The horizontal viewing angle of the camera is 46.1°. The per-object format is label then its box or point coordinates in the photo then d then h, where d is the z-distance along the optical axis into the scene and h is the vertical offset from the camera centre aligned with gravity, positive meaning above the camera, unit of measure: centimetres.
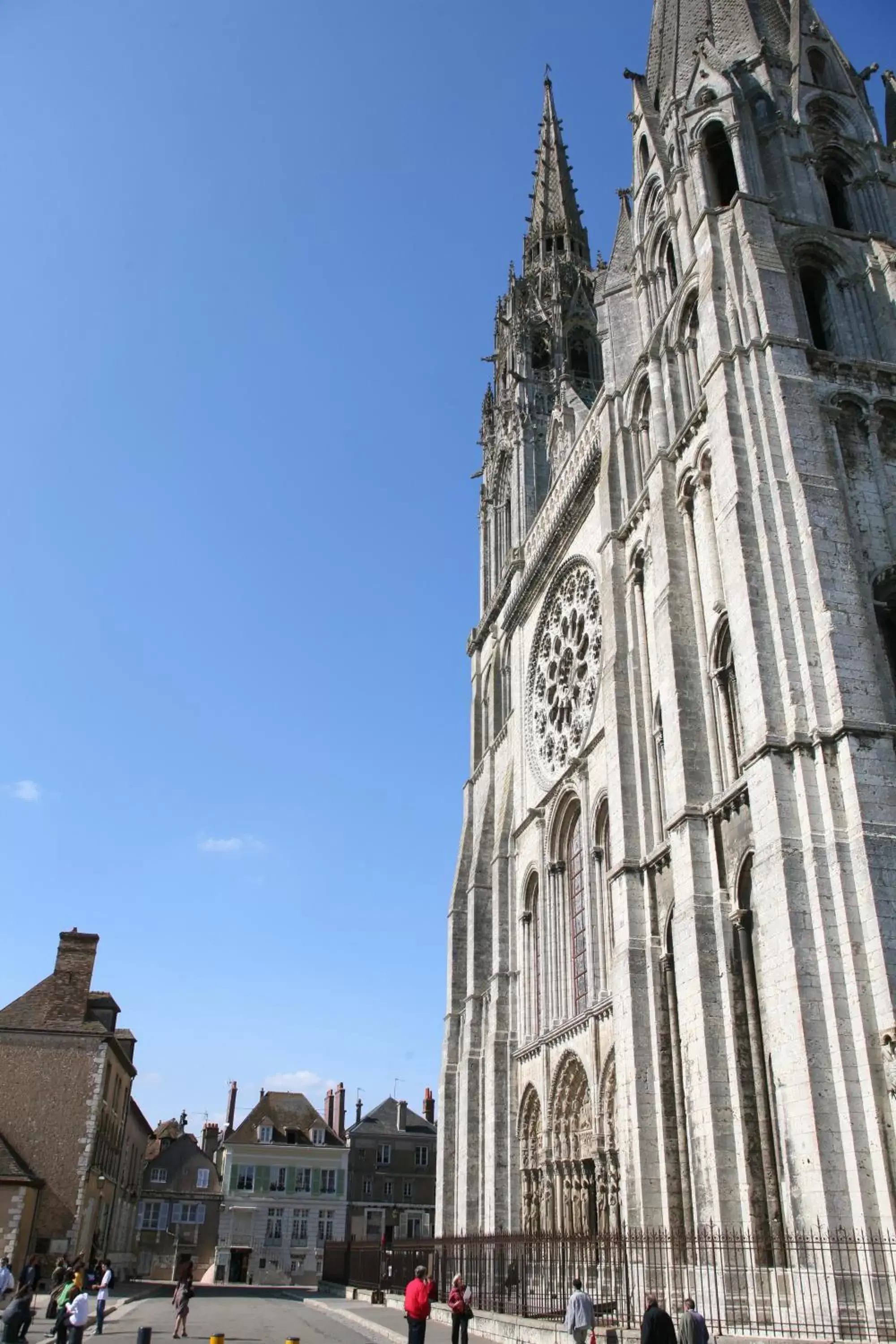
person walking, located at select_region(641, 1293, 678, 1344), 995 -72
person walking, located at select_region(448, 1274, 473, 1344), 1265 -78
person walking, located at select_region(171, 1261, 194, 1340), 1647 -85
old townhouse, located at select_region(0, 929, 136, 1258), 2669 +329
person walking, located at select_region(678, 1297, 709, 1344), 1004 -71
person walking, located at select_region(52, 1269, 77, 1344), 1362 -89
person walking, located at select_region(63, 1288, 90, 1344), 1327 -90
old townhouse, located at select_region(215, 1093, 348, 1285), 4475 +137
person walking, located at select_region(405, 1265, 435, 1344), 1216 -70
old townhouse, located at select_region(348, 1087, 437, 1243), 4872 +264
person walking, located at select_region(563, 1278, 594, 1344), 1155 -73
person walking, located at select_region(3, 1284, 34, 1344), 1302 -89
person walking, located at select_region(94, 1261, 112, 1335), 1775 -86
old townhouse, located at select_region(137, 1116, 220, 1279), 4697 +89
